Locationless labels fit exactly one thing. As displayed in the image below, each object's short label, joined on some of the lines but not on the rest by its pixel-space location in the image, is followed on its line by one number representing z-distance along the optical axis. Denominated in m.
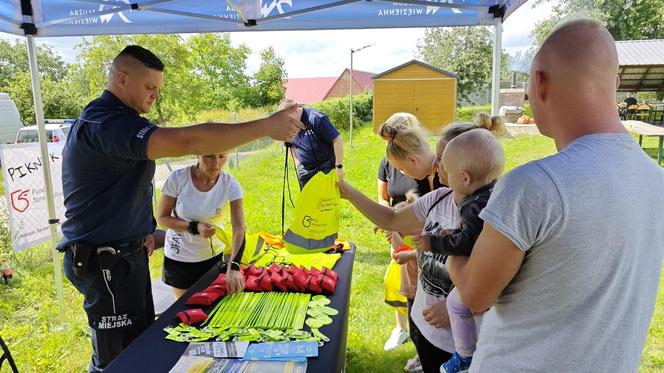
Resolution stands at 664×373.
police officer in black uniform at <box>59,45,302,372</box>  1.73
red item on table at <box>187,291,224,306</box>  2.04
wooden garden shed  17.41
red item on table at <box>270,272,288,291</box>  2.21
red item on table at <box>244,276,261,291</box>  2.21
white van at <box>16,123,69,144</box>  13.98
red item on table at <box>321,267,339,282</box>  2.36
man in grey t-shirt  0.84
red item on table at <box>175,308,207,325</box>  1.85
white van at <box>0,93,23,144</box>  17.84
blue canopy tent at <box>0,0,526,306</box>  2.98
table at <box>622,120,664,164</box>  8.09
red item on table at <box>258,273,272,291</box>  2.20
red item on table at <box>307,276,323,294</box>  2.21
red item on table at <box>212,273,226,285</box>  2.25
